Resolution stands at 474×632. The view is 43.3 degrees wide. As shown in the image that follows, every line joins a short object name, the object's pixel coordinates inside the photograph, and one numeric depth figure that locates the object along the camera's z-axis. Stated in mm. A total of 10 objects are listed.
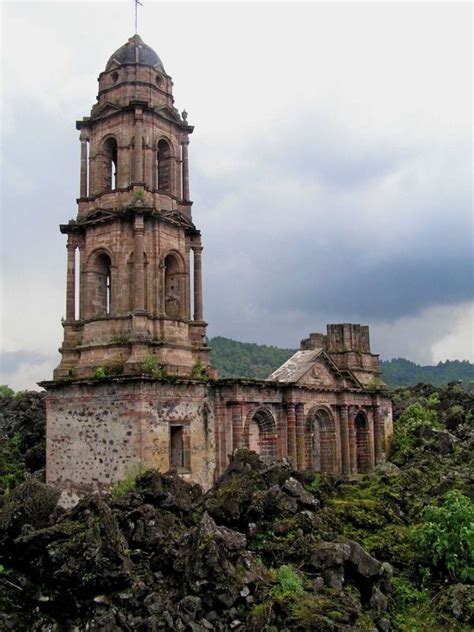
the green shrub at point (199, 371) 21328
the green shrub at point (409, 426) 32125
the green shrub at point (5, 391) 41062
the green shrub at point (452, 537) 14172
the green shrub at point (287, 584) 12039
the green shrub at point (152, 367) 19609
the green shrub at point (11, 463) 23438
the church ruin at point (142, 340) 19672
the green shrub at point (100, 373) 19766
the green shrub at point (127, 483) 17812
